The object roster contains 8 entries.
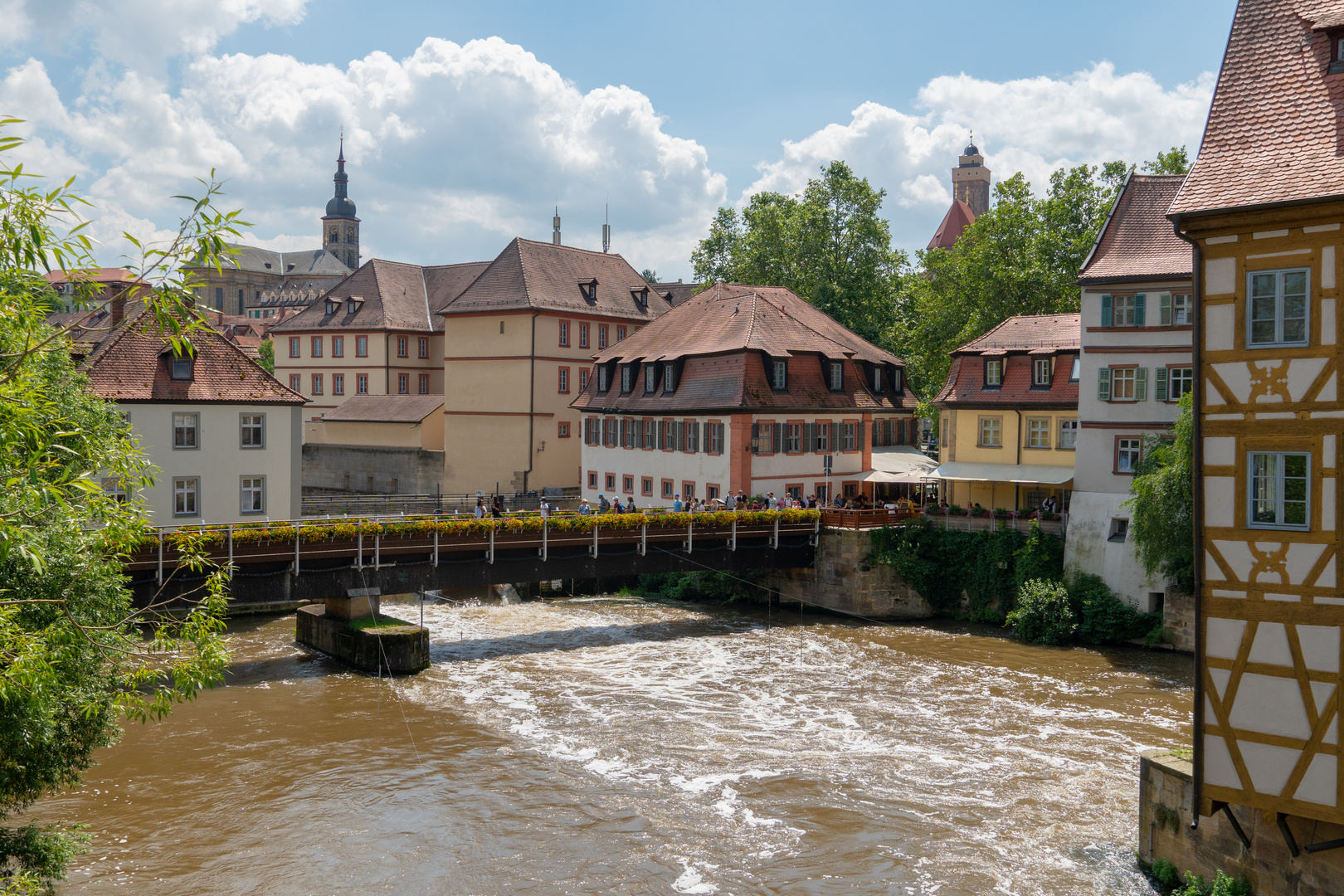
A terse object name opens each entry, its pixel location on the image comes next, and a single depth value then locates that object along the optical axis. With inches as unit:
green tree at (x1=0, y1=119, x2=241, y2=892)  272.8
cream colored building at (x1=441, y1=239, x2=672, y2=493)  2063.2
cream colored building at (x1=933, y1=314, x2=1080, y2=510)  1368.8
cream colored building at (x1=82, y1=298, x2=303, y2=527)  1251.8
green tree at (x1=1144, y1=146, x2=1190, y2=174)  1690.5
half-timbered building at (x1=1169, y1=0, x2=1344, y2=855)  454.0
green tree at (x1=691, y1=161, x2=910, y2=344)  2267.5
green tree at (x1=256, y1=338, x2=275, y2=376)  3287.9
